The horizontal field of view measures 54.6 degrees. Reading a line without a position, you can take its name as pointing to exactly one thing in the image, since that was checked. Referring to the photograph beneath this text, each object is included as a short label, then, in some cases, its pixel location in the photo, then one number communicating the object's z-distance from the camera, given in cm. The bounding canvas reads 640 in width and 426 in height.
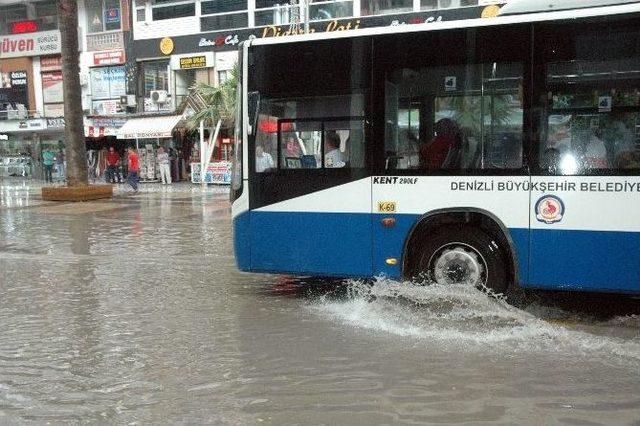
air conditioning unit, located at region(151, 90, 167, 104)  3094
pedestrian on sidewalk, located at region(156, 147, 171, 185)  2941
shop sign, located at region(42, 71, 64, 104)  3491
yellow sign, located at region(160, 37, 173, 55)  3161
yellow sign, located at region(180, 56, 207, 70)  3091
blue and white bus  586
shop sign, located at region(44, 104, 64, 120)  3503
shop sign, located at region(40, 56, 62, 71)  3472
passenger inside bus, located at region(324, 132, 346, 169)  673
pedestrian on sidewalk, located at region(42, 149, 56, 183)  3203
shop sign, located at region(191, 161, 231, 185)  2795
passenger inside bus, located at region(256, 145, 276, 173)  706
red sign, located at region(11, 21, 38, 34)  3522
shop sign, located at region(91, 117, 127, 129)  3180
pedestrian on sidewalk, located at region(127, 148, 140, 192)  2559
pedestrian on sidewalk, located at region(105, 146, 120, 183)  3045
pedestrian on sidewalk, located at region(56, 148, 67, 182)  3428
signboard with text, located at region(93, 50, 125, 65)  3276
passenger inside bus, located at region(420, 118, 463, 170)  630
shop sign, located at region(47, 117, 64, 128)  3384
